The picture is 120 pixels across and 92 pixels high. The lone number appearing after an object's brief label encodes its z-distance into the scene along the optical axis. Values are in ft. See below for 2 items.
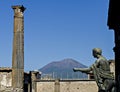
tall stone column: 62.20
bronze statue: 22.94
